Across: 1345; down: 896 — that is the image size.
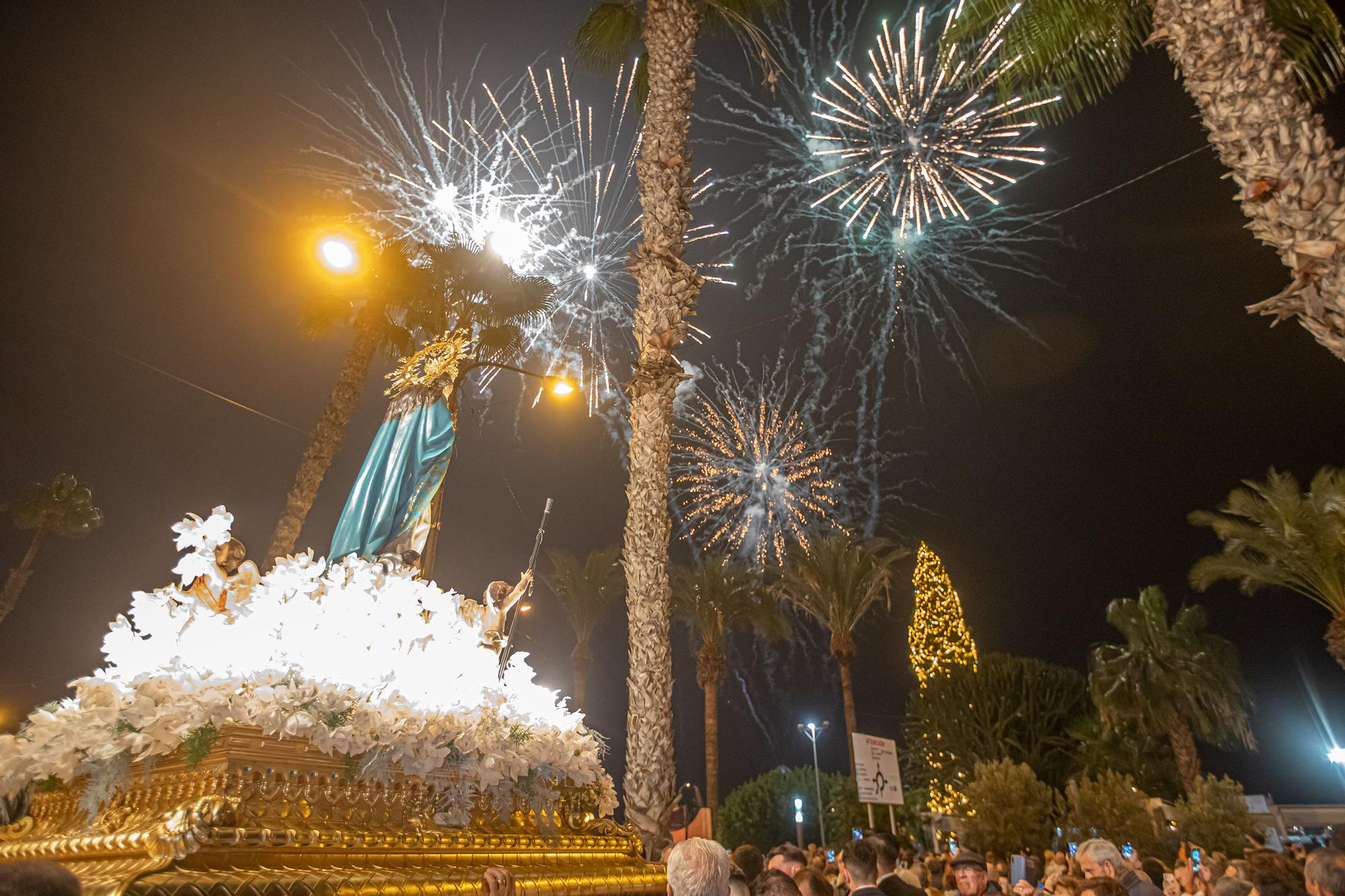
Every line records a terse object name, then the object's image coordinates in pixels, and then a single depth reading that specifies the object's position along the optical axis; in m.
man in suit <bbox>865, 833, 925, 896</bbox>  5.16
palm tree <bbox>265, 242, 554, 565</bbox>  10.66
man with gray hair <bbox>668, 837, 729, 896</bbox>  3.24
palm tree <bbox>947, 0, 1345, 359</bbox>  4.99
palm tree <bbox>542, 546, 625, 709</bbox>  29.86
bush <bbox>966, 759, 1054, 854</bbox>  23.86
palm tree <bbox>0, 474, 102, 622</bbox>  16.38
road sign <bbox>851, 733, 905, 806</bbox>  13.33
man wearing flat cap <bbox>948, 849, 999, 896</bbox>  5.45
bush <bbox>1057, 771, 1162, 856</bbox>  22.91
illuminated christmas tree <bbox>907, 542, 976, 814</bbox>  36.41
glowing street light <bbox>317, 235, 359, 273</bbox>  10.03
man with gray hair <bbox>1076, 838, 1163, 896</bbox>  5.89
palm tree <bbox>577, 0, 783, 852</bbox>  6.55
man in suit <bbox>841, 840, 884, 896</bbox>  4.89
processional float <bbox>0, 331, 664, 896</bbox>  3.21
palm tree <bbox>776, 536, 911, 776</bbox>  28.09
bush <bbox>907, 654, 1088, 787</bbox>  32.84
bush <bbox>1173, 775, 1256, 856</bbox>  22.30
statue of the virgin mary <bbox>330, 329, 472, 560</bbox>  6.53
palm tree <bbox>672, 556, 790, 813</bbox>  29.03
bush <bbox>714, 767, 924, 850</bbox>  33.53
